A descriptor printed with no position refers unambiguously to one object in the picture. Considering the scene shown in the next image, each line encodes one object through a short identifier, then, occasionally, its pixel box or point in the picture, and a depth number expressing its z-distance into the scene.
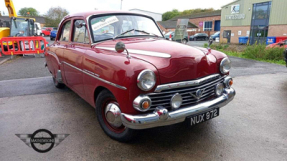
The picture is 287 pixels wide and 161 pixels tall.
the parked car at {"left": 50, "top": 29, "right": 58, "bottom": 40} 27.21
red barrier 10.69
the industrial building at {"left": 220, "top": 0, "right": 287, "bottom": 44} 22.17
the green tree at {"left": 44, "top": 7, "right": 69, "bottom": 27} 53.62
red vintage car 2.37
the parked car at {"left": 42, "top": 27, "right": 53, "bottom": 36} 38.76
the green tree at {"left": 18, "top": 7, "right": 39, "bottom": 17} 84.94
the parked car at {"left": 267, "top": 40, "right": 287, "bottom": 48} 11.16
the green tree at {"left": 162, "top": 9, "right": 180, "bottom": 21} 79.62
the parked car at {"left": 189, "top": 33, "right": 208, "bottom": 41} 34.03
